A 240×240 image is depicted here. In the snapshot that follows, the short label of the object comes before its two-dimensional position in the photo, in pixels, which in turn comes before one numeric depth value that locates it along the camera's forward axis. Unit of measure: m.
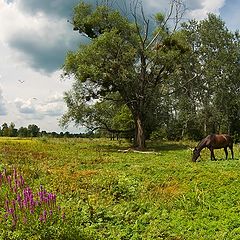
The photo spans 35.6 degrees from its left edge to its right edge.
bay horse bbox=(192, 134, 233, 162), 23.88
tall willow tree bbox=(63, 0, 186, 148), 35.31
